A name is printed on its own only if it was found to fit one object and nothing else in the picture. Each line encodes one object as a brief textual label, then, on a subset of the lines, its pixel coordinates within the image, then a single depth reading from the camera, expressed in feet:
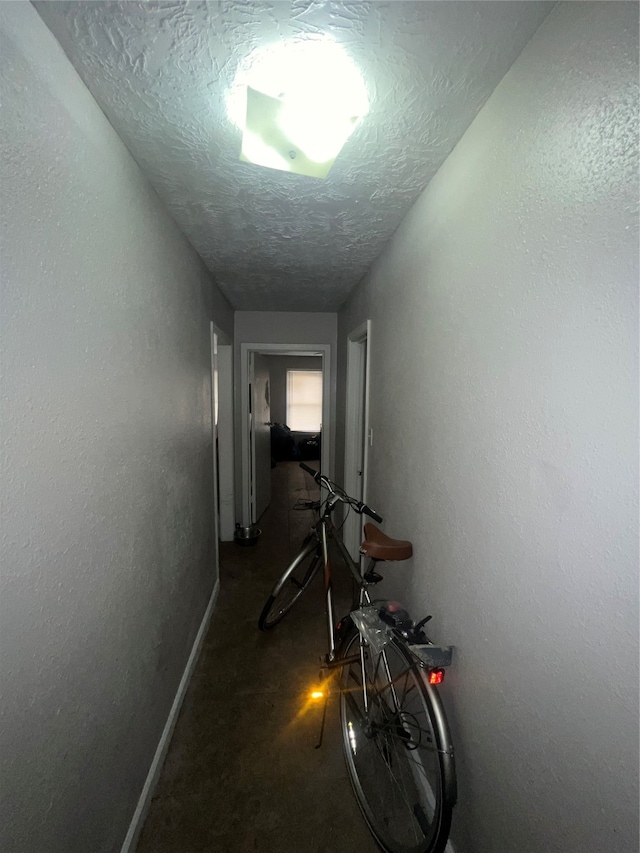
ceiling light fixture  2.53
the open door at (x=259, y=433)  12.03
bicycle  3.21
